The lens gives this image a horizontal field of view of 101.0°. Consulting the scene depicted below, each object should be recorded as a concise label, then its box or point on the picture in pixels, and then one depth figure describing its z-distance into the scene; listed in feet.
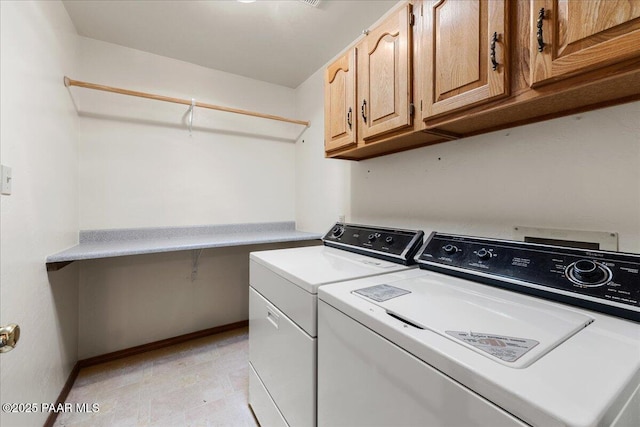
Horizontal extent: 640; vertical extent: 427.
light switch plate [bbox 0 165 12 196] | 3.31
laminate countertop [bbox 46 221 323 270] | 5.29
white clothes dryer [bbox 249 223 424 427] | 3.27
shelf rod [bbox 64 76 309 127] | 5.79
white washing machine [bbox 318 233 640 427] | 1.43
